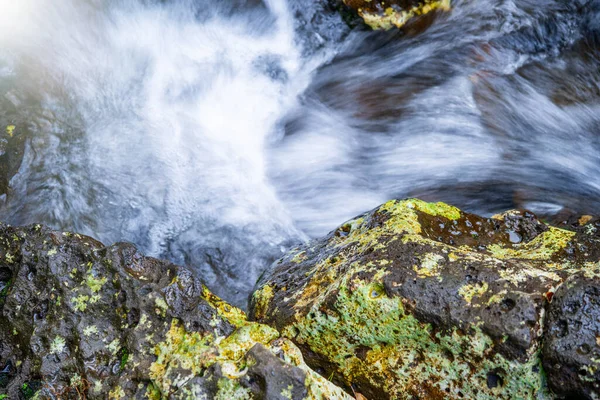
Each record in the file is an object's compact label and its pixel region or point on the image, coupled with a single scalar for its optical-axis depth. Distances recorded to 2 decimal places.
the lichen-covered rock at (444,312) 2.26
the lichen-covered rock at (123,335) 2.38
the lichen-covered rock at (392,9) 6.49
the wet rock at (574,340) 2.16
